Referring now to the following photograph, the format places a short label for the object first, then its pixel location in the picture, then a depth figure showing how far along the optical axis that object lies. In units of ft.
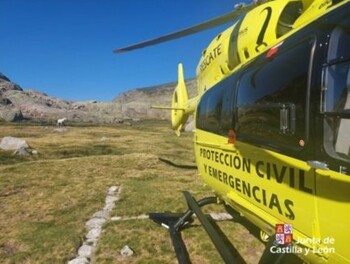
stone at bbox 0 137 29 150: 80.59
